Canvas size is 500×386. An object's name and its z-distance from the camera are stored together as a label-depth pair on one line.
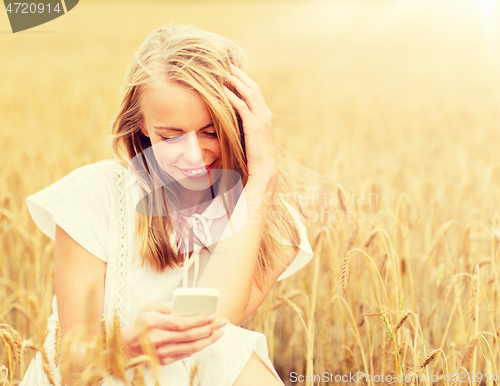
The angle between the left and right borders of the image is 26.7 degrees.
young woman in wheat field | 1.58
